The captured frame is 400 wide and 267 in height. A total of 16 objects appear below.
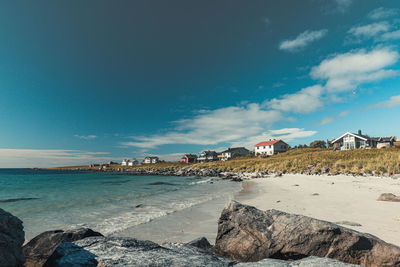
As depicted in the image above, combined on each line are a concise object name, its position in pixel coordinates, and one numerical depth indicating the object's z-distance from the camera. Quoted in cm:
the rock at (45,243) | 480
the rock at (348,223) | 644
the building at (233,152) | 10125
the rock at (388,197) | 958
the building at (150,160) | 14550
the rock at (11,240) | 272
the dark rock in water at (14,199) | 1924
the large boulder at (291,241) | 370
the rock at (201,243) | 483
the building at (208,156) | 10950
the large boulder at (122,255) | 279
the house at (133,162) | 15540
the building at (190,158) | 11744
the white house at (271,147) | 8025
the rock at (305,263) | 287
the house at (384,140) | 5326
